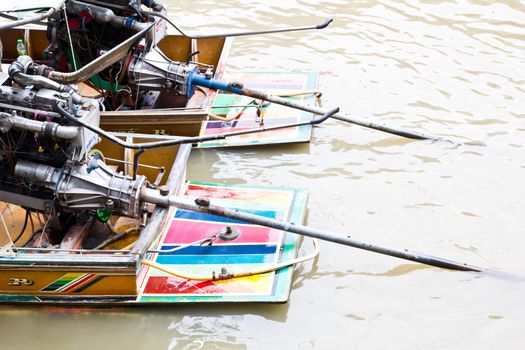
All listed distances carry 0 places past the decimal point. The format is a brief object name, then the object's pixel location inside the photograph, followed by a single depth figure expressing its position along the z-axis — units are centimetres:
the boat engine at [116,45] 1309
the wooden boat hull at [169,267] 972
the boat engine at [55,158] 1008
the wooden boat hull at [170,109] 1295
